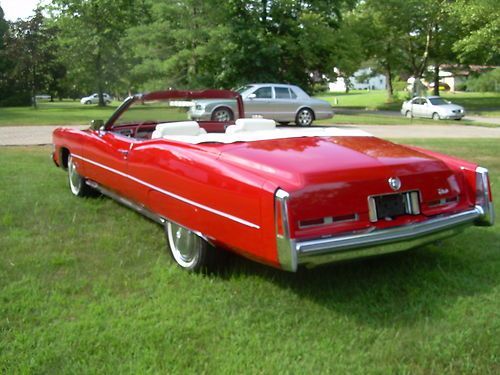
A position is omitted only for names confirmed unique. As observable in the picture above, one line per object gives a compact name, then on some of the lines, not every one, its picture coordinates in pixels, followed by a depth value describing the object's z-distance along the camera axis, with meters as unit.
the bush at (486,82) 54.14
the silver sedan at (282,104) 18.48
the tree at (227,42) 27.95
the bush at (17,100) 52.05
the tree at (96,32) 40.94
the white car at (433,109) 25.14
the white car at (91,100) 64.18
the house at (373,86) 116.62
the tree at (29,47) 43.53
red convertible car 3.07
